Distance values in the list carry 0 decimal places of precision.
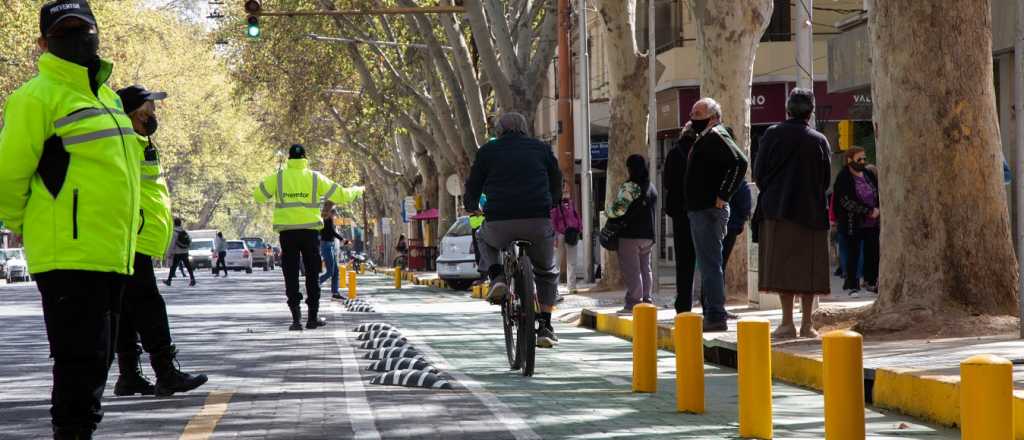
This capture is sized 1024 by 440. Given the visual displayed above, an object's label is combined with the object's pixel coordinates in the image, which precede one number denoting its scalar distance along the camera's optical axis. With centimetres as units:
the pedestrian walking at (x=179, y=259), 3785
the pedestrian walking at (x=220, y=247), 5628
